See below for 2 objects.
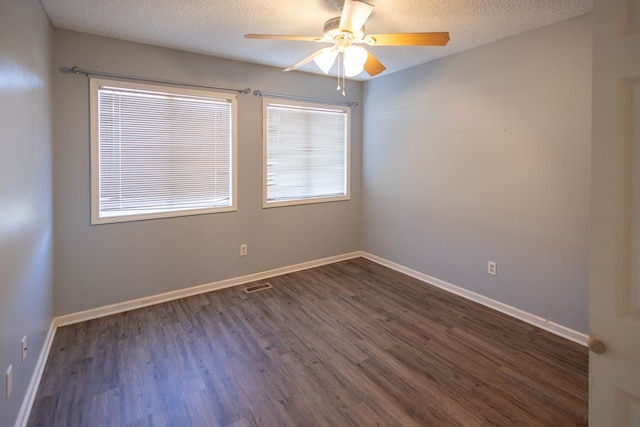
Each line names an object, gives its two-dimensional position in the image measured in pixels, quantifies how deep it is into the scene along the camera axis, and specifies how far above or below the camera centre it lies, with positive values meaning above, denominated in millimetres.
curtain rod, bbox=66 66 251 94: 2729 +1169
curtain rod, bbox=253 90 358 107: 3691 +1333
